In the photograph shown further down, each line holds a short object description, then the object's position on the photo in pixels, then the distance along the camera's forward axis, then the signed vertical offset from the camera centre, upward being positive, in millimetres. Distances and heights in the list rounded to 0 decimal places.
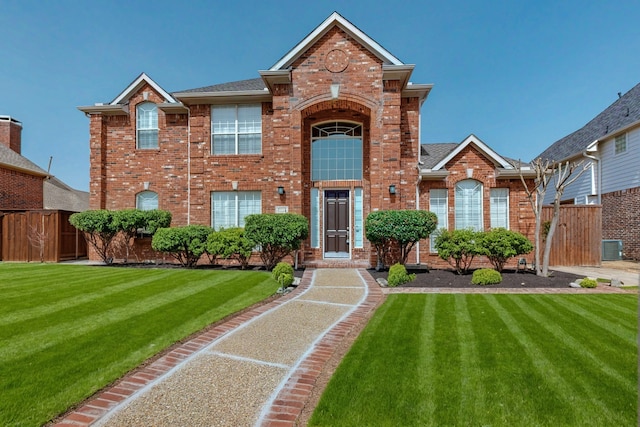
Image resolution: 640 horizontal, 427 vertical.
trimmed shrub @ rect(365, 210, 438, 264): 10672 -33
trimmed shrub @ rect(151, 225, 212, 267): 11703 -519
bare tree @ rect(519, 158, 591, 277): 10461 +434
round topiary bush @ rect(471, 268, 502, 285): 9141 -1451
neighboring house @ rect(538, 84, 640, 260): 15266 +2510
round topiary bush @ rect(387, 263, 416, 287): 9116 -1422
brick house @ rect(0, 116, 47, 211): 18172 +2810
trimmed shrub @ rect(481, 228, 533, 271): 10359 -622
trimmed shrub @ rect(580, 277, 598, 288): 8609 -1505
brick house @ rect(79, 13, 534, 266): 12422 +2779
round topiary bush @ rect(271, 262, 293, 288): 9268 -1274
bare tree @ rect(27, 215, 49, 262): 13992 -482
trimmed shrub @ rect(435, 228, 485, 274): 10469 -640
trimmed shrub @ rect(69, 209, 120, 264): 12656 +75
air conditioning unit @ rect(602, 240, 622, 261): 15375 -1203
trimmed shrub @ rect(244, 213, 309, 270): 11125 -185
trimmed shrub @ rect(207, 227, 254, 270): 11469 -654
